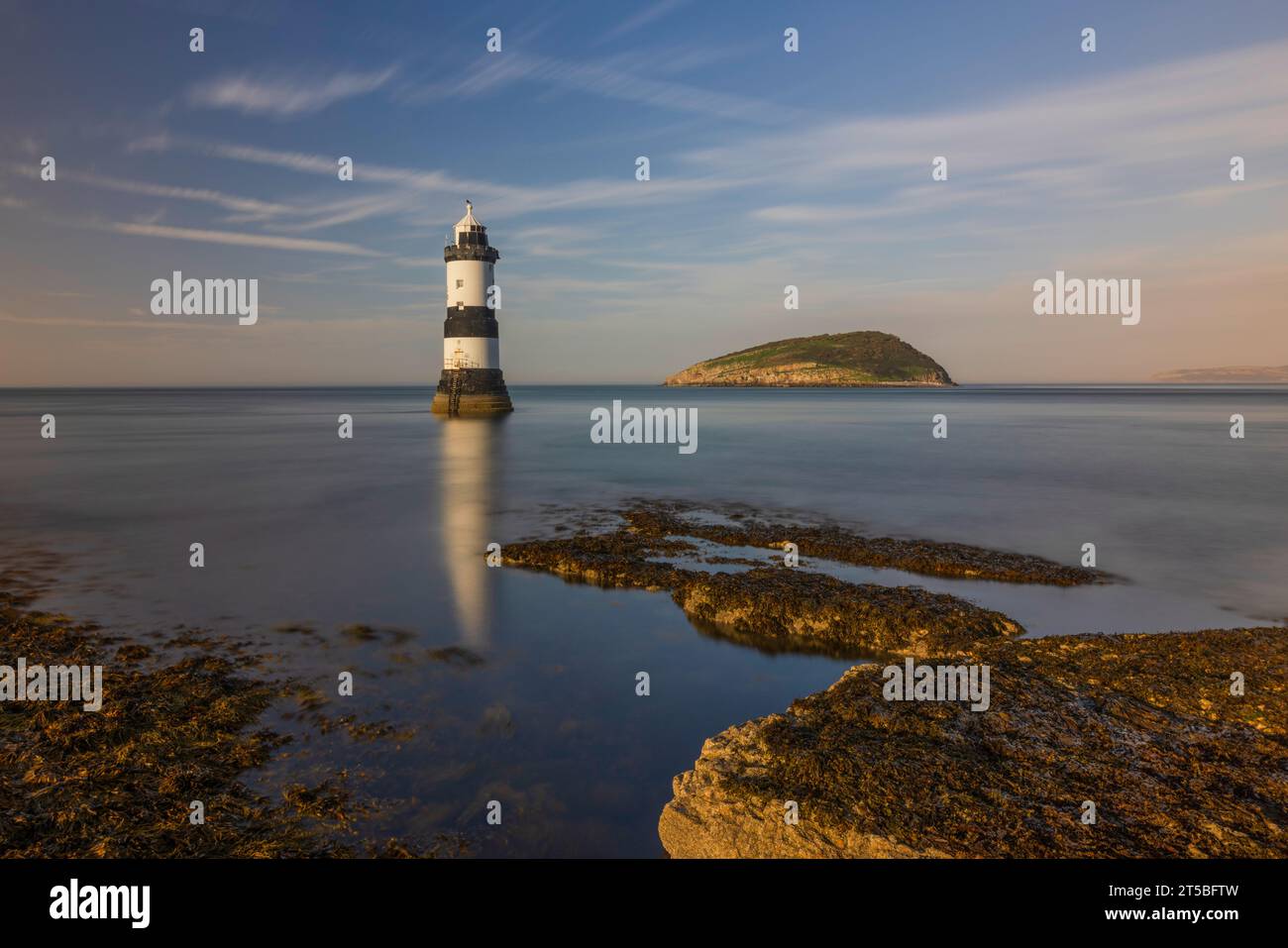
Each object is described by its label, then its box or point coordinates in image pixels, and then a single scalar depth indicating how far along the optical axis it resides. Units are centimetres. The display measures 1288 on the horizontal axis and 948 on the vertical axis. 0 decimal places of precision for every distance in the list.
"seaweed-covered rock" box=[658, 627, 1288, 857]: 595
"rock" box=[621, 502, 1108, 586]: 1524
